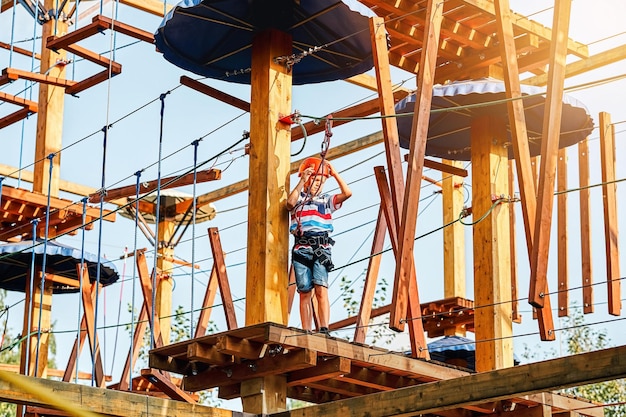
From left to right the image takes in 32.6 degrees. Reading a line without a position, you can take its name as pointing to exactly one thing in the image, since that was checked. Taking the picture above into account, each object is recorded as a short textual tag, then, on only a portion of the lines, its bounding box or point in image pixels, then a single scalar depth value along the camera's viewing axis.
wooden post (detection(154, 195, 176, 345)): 14.66
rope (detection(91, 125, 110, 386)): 10.35
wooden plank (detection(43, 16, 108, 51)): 10.95
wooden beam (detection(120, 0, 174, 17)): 12.66
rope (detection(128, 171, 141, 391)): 8.91
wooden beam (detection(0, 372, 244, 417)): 6.00
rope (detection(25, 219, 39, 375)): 11.80
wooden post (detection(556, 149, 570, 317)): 9.09
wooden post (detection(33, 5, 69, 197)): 13.02
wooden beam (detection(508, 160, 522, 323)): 9.96
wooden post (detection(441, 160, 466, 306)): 13.03
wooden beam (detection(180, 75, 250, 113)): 8.75
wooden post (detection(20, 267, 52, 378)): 13.05
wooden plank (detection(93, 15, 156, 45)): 10.88
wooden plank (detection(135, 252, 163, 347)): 10.43
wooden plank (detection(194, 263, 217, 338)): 10.00
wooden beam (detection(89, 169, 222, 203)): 13.01
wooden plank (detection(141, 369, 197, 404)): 10.17
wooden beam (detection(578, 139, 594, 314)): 8.45
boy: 7.51
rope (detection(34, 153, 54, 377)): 11.57
